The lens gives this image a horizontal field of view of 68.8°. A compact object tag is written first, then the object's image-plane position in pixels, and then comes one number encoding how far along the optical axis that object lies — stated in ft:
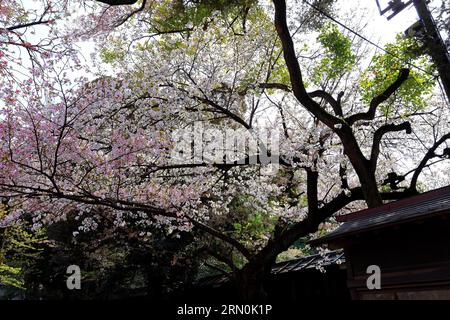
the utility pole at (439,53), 19.26
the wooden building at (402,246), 15.92
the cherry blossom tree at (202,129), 23.39
